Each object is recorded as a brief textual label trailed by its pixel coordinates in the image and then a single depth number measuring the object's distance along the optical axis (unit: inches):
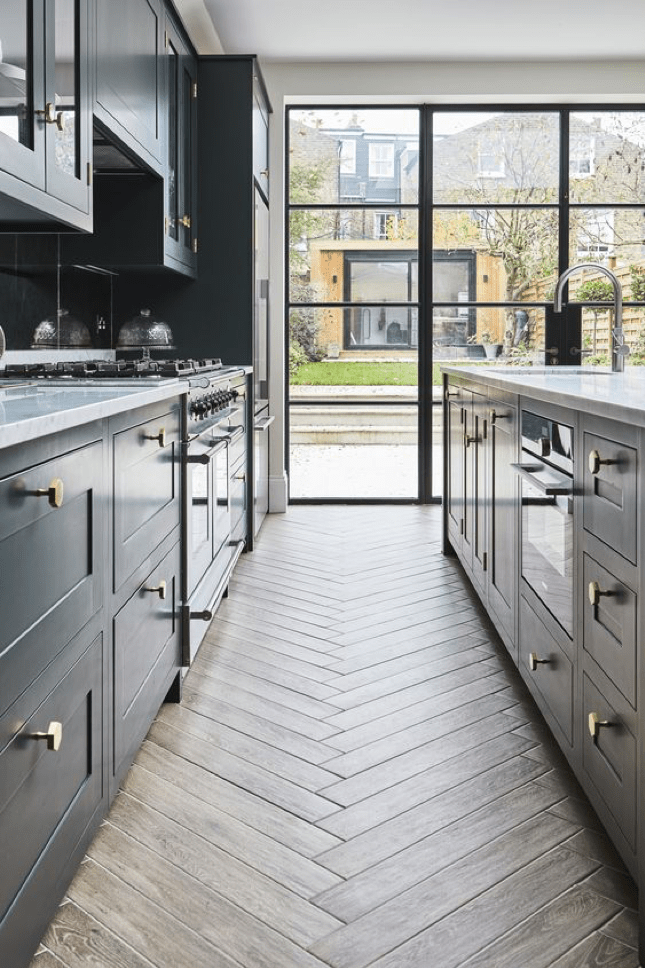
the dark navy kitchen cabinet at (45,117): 81.9
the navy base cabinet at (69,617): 49.0
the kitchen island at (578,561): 60.9
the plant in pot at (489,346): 241.1
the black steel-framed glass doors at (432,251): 237.1
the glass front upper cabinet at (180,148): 160.2
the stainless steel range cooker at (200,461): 106.7
